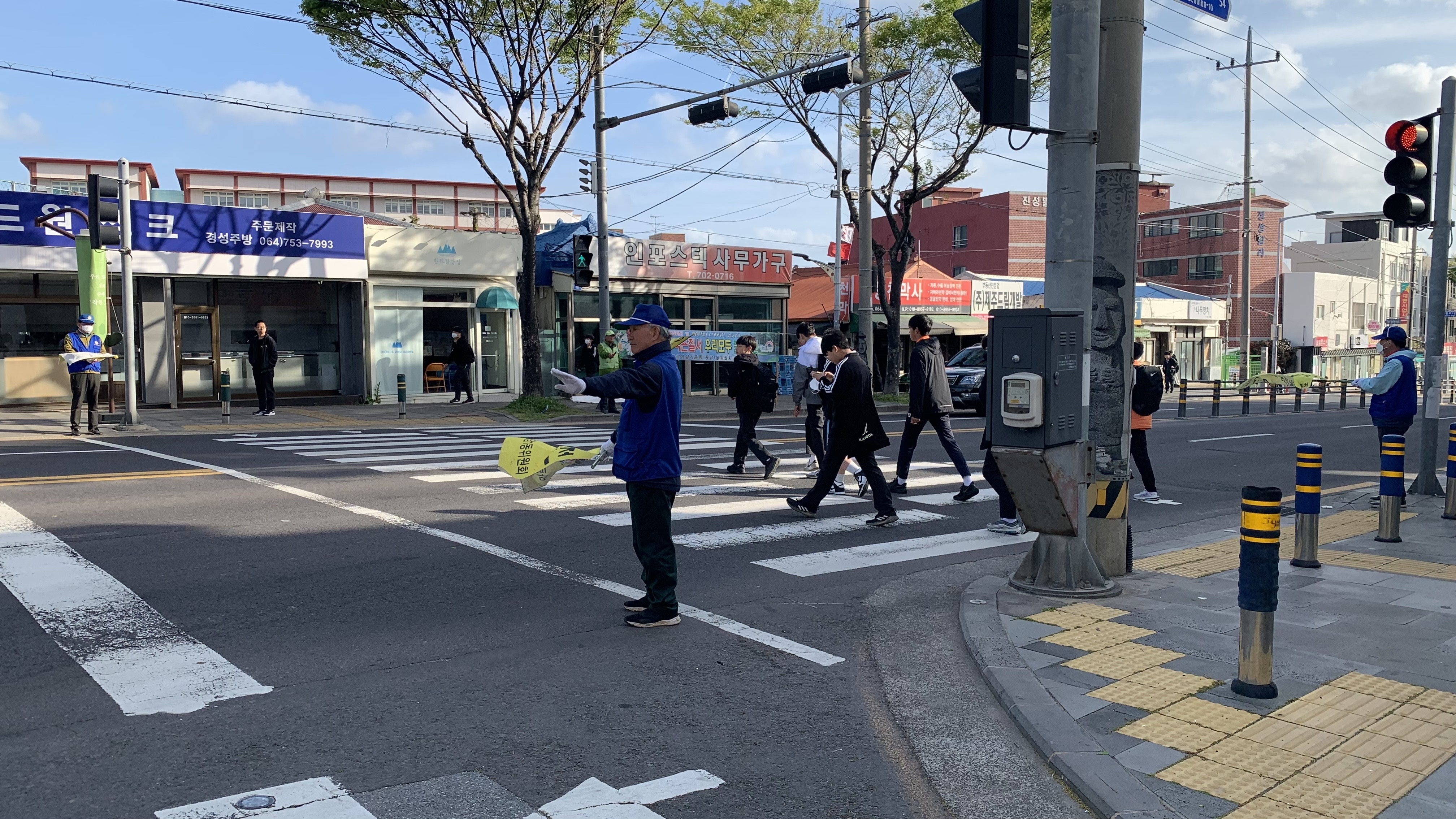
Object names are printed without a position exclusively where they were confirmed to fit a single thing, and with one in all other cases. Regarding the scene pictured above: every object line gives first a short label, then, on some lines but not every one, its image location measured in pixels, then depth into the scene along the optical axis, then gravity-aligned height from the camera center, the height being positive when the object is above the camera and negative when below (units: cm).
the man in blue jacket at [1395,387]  1020 -35
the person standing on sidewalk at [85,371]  1622 -32
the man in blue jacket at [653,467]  605 -67
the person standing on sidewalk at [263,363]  2020 -24
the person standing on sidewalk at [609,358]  2183 -15
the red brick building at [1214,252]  6019 +592
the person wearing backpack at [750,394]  1218 -50
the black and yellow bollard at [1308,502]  761 -109
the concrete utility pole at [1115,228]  679 +80
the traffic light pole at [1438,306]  1081 +48
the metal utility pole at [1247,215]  3916 +518
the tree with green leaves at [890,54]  2620 +761
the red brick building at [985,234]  5825 +679
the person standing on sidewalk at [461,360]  2473 -22
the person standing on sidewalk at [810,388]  1198 -44
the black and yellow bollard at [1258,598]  484 -114
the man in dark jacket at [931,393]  1066 -43
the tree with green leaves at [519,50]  2028 +605
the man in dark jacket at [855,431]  938 -71
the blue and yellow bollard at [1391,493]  879 -118
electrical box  621 -16
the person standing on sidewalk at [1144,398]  1107 -49
